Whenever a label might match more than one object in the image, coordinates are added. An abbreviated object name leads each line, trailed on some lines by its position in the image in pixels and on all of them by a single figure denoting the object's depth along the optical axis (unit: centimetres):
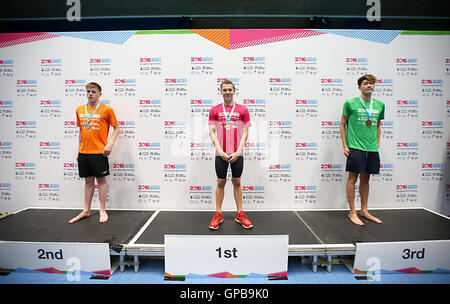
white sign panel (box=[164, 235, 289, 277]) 173
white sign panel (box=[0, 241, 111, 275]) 182
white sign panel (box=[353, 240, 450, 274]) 187
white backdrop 285
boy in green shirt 233
